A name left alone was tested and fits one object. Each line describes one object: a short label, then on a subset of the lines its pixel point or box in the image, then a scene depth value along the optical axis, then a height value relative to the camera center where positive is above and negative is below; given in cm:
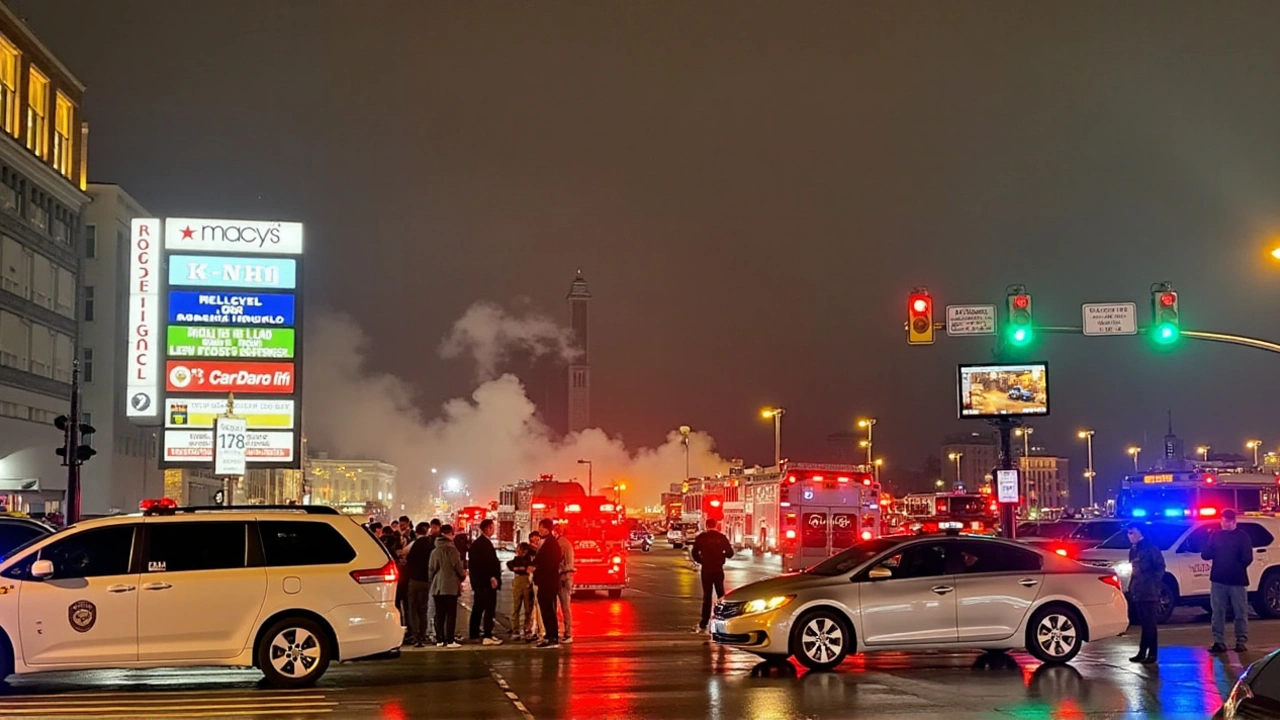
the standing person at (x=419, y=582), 1839 -138
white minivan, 1277 -108
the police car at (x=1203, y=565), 2222 -153
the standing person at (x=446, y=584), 1780 -137
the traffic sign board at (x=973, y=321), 2656 +333
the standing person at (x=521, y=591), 1807 -152
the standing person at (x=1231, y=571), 1666 -122
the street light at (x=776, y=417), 6227 +330
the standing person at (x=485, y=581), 1812 -137
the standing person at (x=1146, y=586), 1541 -133
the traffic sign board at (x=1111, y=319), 2588 +328
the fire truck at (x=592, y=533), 2889 -112
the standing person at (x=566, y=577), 1809 -132
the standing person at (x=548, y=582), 1780 -136
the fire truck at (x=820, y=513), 3591 -86
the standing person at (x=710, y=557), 1903 -111
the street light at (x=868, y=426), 6175 +275
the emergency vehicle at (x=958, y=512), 4134 -117
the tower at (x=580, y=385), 11538 +924
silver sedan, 1470 -145
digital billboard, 3506 +249
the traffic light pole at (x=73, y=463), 3064 +65
